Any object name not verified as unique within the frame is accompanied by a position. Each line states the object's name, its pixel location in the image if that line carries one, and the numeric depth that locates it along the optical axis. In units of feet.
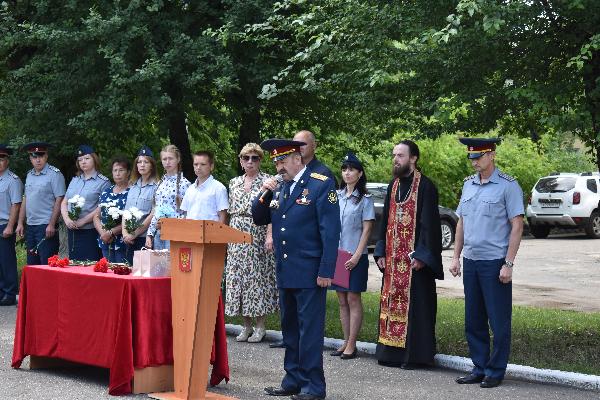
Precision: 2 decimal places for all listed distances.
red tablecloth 28.60
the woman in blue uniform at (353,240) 34.91
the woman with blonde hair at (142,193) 39.29
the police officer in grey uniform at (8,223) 48.60
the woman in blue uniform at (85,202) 43.24
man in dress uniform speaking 27.99
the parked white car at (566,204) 96.94
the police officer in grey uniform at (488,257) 30.07
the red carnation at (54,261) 32.83
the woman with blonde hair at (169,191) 37.78
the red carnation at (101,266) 31.16
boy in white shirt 37.27
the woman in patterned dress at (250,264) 37.60
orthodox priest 33.04
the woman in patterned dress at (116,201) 39.96
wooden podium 27.14
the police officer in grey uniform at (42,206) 46.93
